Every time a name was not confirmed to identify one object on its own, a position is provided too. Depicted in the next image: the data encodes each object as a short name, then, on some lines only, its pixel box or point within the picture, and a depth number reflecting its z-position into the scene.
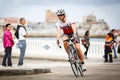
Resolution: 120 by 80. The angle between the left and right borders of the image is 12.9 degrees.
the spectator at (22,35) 17.80
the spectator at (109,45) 21.64
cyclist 13.33
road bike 13.52
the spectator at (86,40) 26.19
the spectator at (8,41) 18.27
